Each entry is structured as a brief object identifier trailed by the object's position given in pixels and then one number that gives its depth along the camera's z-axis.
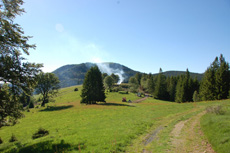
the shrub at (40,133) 16.95
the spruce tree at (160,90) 87.50
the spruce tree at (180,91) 73.88
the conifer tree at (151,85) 103.12
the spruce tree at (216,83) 50.65
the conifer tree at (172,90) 91.57
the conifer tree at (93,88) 49.53
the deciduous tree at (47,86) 54.56
